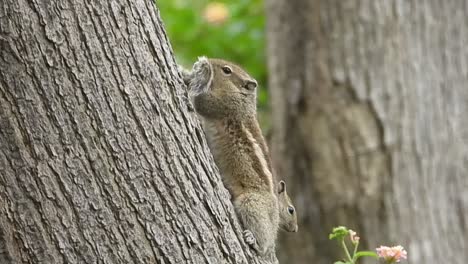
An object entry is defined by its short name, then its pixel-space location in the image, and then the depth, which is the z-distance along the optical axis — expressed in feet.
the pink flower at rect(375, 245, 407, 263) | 26.23
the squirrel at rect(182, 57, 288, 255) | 28.81
